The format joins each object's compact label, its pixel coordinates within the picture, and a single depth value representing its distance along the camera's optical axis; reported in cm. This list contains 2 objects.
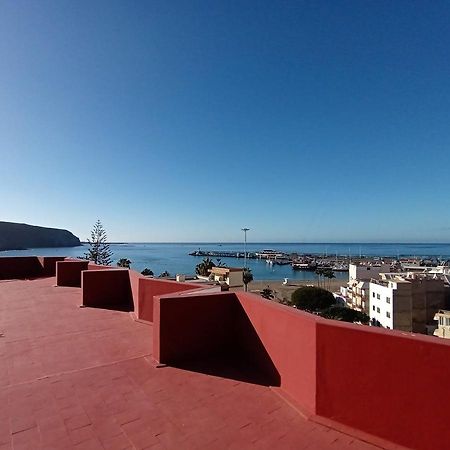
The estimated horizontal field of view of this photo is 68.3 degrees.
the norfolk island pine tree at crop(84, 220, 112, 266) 2594
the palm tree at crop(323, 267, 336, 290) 4801
